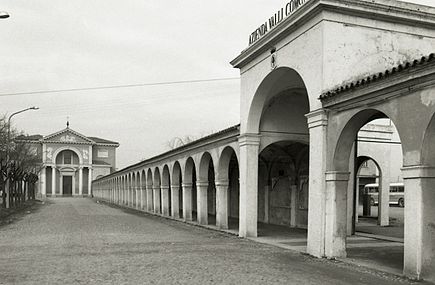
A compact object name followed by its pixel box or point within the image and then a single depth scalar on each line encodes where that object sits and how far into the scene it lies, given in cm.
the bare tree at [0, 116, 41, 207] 2788
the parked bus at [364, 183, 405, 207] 4462
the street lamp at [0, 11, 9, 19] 1415
